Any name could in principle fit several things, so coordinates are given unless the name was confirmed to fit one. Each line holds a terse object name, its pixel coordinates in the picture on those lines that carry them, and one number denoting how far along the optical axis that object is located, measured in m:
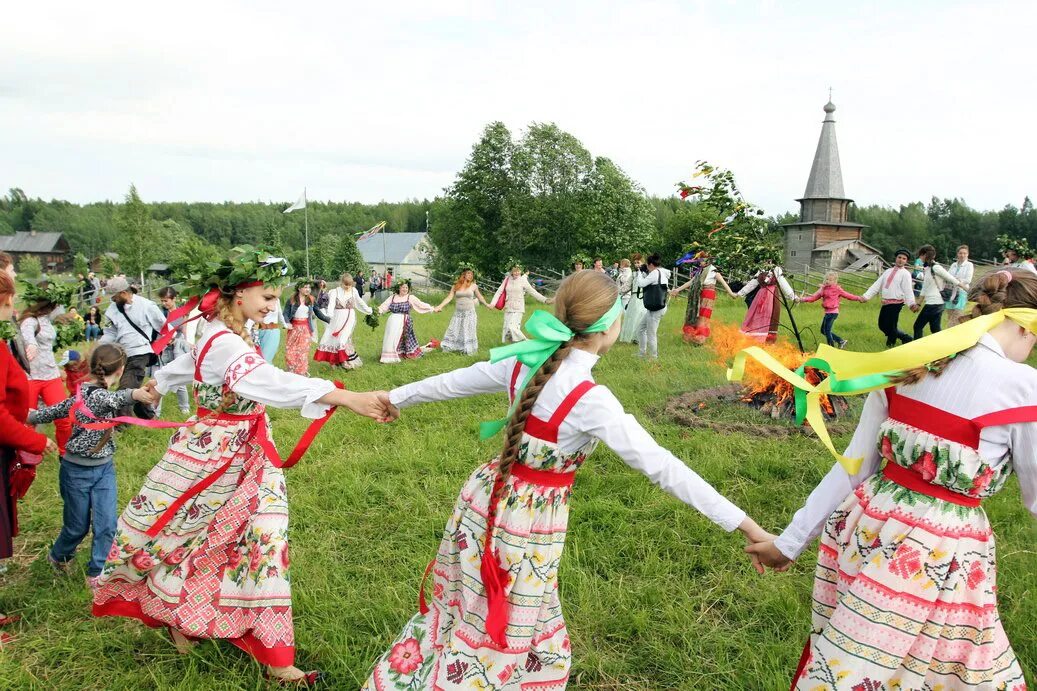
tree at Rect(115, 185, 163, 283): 53.47
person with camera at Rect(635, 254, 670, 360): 11.27
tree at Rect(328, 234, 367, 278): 57.19
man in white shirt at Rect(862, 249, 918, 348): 10.82
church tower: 47.91
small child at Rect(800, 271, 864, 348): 11.68
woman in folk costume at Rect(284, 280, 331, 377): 11.03
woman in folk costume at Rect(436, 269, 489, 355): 13.04
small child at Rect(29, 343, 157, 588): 3.90
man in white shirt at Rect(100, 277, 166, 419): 8.03
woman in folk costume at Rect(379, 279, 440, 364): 12.62
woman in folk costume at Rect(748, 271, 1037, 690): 2.09
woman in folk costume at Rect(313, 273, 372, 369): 11.76
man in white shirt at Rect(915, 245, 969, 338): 10.57
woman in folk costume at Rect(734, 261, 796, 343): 11.28
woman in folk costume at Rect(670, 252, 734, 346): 13.14
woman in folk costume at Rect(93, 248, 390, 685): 3.14
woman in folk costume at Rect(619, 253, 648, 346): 13.22
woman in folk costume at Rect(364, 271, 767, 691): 2.24
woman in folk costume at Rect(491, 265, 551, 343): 13.34
